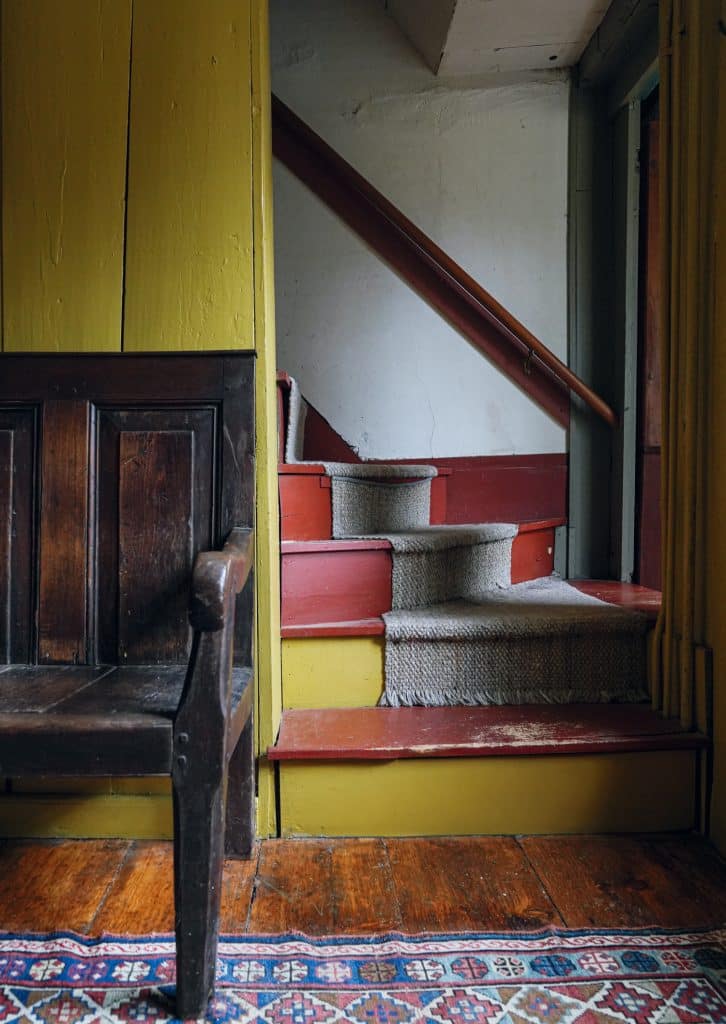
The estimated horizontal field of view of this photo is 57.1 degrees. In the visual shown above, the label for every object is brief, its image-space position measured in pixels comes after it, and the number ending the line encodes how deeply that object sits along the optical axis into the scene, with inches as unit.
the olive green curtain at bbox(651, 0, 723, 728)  59.1
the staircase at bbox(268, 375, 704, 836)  57.4
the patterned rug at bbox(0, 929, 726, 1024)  39.6
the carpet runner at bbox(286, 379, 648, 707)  64.8
